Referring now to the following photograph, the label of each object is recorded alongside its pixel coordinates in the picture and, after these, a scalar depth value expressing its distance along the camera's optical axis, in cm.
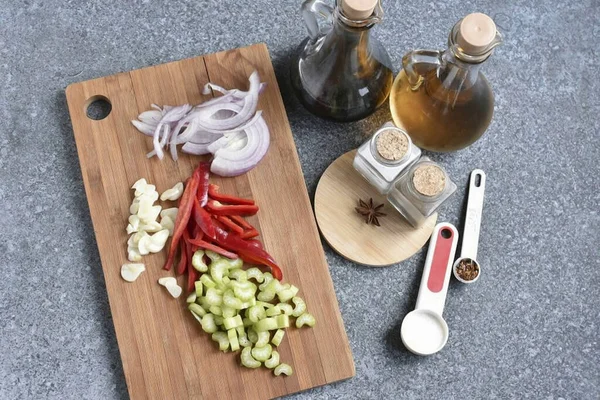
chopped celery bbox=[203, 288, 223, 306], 95
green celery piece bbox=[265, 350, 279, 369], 96
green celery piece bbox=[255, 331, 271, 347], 95
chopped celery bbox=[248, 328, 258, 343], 96
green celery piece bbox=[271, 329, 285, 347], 96
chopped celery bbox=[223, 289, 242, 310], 94
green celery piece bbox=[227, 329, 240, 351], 95
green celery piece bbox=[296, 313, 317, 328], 96
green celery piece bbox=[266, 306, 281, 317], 96
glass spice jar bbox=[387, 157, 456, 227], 95
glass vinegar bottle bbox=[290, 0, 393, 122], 90
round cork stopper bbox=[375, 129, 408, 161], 96
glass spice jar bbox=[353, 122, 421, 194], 96
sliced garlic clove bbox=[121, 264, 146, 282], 97
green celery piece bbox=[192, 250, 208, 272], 96
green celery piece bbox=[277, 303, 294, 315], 96
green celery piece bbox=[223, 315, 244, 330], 95
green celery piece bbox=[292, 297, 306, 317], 96
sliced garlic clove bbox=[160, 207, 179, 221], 98
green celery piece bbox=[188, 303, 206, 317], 96
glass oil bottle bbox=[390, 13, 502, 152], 88
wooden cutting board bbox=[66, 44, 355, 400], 96
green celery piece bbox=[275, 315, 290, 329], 95
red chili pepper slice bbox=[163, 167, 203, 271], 97
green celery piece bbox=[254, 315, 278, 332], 95
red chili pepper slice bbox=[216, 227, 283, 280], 96
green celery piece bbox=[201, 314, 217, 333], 95
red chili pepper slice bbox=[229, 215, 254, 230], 98
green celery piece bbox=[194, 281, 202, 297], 96
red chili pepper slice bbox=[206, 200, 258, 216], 98
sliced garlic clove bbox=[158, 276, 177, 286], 97
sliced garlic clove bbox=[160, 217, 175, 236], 98
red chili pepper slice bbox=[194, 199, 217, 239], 97
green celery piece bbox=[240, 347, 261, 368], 95
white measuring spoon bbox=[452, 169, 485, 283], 101
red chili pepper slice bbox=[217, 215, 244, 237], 97
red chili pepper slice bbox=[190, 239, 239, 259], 97
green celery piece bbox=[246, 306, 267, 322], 95
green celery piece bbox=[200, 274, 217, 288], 96
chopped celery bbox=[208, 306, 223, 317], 95
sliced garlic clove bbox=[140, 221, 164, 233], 97
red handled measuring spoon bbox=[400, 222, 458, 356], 99
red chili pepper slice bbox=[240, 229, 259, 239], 97
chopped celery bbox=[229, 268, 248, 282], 96
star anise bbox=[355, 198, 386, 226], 99
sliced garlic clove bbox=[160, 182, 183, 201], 98
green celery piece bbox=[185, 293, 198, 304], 96
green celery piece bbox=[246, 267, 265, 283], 97
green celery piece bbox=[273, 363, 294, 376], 96
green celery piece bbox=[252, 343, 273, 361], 95
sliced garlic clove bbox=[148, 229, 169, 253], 97
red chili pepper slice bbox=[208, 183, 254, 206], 98
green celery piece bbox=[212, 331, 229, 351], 95
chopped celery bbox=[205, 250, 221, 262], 97
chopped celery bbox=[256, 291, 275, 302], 96
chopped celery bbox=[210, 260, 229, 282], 96
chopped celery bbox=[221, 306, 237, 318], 95
